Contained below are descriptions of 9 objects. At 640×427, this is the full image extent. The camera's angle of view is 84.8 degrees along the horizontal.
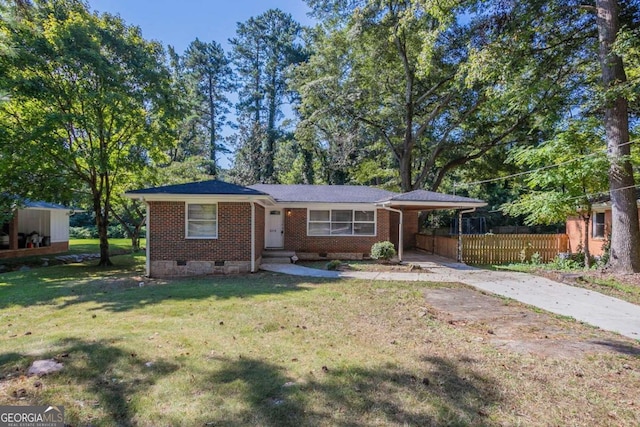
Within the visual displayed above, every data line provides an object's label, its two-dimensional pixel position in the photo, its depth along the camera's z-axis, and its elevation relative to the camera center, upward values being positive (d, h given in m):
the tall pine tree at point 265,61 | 35.56 +16.17
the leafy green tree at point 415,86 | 14.48 +7.44
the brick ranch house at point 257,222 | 11.52 -0.14
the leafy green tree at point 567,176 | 11.88 +1.49
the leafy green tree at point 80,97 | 11.59 +4.29
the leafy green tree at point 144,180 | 16.64 +1.91
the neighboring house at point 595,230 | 14.52 -0.44
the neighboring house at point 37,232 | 17.94 -0.86
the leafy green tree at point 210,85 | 35.84 +13.86
